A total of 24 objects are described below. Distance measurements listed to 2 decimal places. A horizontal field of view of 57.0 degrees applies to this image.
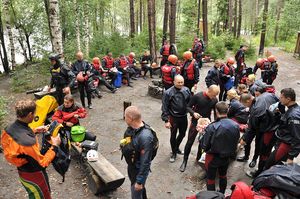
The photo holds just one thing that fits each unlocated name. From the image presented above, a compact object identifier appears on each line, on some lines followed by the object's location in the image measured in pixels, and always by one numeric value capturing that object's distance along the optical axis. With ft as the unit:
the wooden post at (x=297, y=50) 68.66
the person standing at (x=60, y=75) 28.54
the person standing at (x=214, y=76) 30.58
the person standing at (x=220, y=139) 14.53
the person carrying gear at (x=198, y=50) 47.57
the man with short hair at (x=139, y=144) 12.78
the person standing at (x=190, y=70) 29.53
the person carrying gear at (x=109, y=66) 41.23
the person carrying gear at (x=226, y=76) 31.48
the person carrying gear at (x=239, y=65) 38.19
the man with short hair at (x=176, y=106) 20.22
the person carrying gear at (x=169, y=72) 29.86
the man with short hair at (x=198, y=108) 19.71
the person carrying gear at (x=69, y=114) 20.36
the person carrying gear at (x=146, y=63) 47.12
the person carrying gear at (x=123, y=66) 42.70
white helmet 18.73
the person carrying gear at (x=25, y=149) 11.46
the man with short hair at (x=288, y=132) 15.06
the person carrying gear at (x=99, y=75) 39.55
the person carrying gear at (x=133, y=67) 44.65
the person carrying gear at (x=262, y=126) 17.79
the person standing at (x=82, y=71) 31.27
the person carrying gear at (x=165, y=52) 43.35
